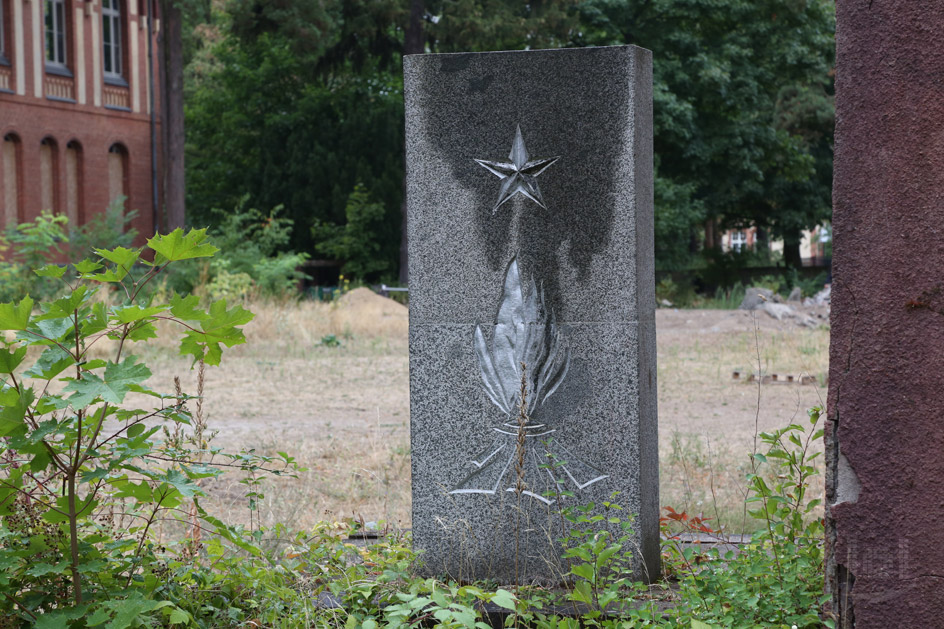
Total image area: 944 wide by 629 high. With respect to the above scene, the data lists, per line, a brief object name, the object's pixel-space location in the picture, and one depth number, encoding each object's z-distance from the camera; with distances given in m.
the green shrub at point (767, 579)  3.12
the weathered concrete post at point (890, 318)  2.71
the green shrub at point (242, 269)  19.19
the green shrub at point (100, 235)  19.25
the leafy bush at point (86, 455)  2.82
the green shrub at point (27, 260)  15.81
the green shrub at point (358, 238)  28.52
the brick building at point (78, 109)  24.25
